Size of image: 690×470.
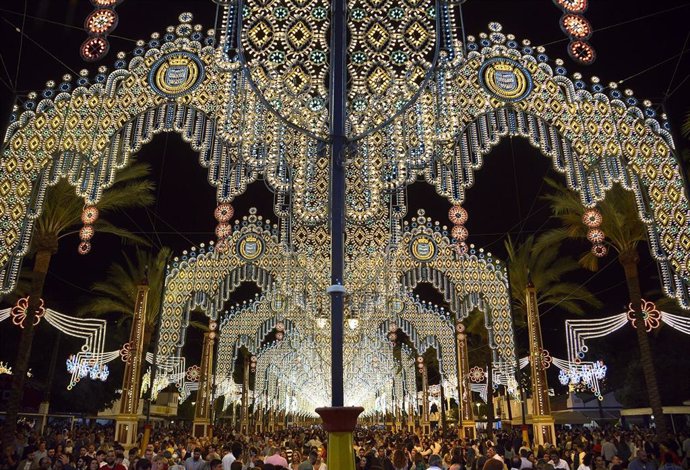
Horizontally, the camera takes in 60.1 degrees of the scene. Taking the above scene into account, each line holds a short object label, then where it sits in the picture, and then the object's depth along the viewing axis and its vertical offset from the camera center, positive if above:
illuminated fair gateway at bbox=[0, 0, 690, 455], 10.11 +6.48
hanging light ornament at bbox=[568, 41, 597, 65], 11.88 +7.31
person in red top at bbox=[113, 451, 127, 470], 9.31 -0.33
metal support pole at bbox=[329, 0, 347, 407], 7.50 +3.30
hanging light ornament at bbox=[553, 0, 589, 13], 11.95 +8.27
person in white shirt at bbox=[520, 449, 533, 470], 10.66 -0.40
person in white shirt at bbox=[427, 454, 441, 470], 8.58 -0.28
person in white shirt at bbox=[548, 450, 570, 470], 11.37 -0.40
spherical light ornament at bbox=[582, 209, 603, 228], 17.58 +6.20
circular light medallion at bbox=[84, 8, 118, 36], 11.66 +7.81
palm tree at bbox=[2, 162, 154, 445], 17.47 +6.87
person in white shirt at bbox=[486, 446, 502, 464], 11.70 -0.24
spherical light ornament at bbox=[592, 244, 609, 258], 17.86 +5.40
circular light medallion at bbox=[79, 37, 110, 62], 11.63 +7.26
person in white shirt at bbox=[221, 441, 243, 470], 10.78 -0.26
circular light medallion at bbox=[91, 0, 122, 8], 11.83 +8.24
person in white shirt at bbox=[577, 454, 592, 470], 13.02 -0.42
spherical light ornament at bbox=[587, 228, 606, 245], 17.42 +5.69
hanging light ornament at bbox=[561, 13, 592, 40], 11.88 +7.83
